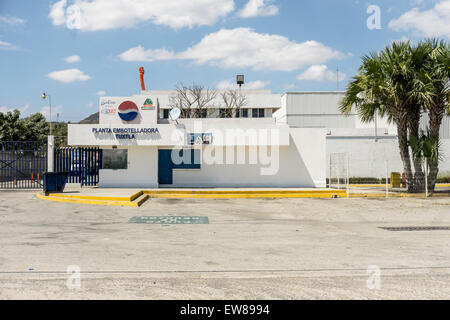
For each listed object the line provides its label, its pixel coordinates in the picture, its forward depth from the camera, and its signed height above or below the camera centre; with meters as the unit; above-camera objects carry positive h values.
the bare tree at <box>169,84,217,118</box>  52.75 +8.08
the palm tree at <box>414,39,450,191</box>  19.02 +3.60
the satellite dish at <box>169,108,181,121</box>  21.88 +2.59
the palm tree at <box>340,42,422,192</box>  19.56 +3.53
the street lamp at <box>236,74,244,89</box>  54.81 +11.24
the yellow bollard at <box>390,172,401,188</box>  24.94 -1.13
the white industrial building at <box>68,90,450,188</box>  21.22 +0.69
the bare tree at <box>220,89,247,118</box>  51.94 +7.90
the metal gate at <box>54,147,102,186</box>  22.23 -0.09
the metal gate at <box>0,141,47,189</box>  31.03 -0.63
